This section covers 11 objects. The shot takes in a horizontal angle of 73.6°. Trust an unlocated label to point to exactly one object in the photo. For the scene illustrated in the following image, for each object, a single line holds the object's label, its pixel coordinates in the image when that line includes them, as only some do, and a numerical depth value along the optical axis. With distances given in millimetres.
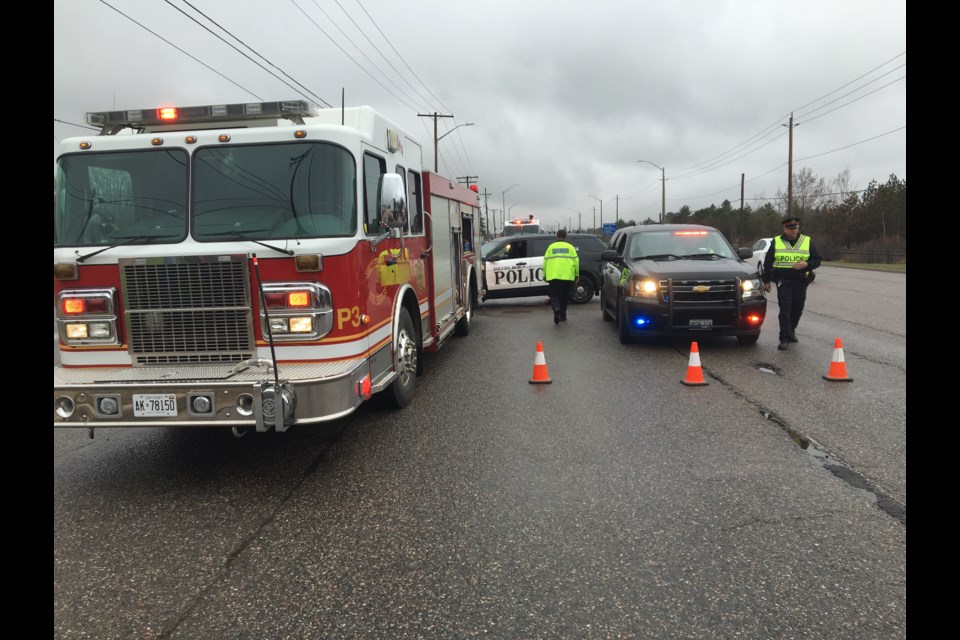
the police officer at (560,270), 12266
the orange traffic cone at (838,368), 7148
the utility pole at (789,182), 35406
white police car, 16047
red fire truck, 4277
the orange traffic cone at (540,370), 7500
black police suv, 8992
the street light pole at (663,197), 55228
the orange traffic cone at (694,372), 7180
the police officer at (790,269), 9156
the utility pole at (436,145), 46947
